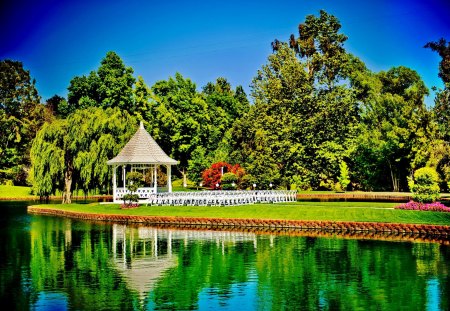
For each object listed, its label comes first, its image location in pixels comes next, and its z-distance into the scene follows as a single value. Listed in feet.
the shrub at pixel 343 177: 240.53
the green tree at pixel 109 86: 268.41
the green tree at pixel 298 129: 200.34
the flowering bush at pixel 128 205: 164.96
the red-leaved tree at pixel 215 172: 209.67
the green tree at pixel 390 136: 214.48
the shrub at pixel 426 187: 134.51
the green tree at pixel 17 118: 284.61
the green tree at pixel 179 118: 264.72
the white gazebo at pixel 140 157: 178.29
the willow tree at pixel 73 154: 181.47
